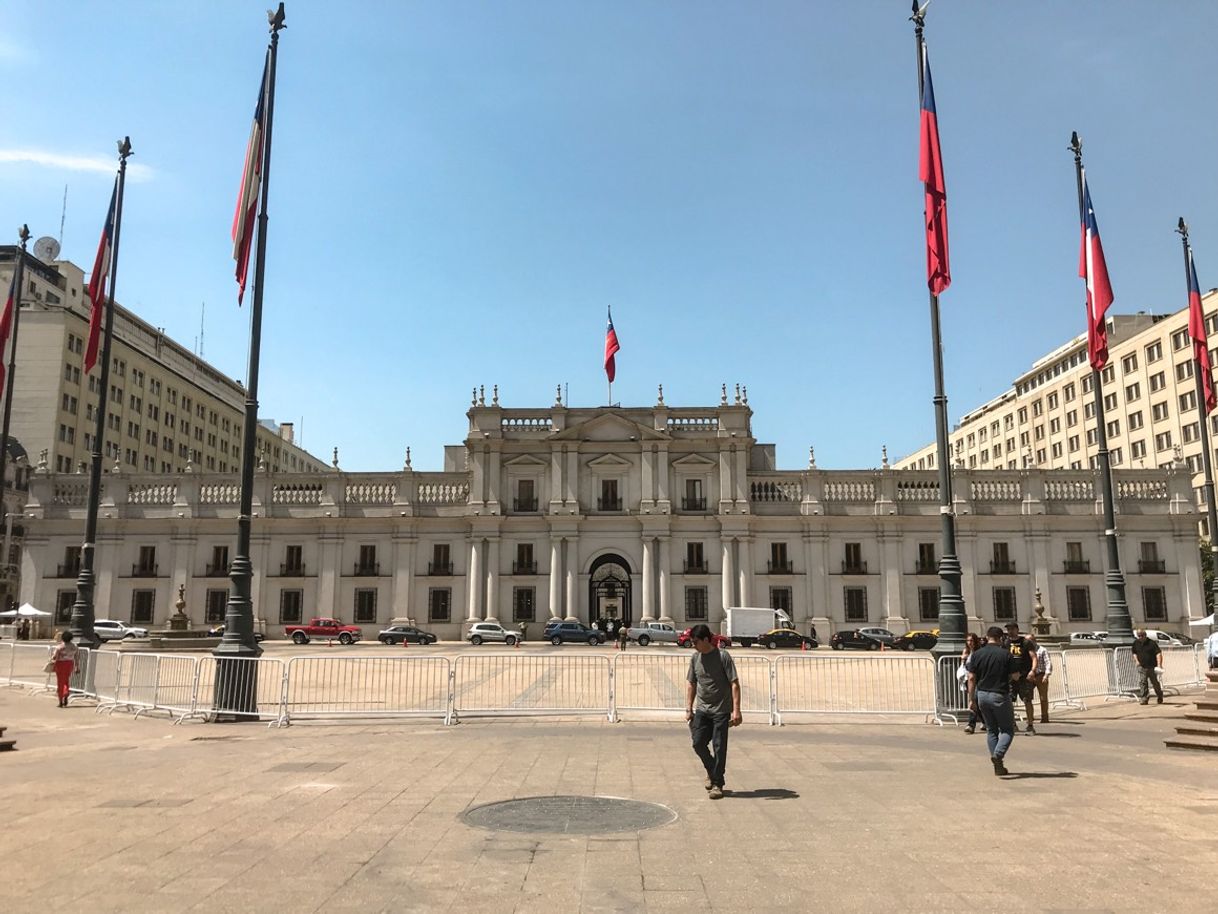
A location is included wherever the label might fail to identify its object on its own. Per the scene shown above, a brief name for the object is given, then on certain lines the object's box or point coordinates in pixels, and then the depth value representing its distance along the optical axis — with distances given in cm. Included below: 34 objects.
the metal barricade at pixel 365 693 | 1505
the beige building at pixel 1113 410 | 6600
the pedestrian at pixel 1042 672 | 1434
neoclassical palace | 5369
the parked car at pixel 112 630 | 4822
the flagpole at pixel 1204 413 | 2248
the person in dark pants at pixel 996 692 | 958
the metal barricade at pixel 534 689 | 1608
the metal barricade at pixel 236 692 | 1485
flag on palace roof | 5566
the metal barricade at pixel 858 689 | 1619
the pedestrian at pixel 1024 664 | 1343
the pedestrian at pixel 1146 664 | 1786
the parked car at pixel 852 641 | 4875
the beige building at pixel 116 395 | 6431
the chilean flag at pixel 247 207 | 1608
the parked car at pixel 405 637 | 4909
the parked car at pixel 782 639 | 4831
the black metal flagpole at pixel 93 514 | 2048
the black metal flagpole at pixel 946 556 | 1480
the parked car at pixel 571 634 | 5025
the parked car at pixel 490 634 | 5041
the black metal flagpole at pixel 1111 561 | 1989
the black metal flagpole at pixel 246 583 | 1489
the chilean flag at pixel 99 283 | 2056
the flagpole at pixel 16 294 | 2343
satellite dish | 6856
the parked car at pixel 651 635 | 4919
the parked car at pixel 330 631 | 5019
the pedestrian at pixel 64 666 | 1725
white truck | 4969
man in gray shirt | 860
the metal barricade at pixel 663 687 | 1620
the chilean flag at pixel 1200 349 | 2298
